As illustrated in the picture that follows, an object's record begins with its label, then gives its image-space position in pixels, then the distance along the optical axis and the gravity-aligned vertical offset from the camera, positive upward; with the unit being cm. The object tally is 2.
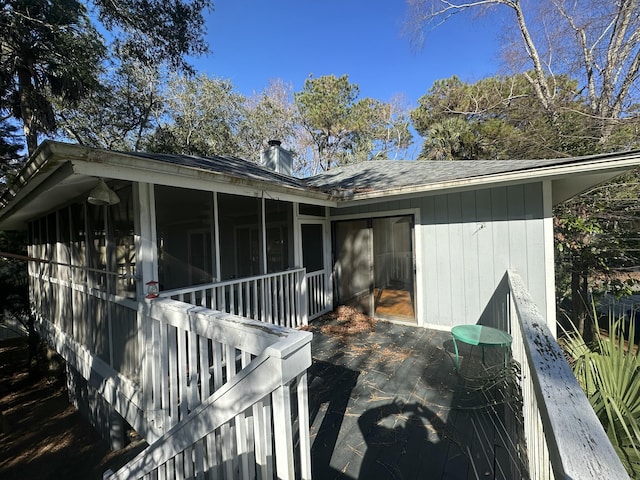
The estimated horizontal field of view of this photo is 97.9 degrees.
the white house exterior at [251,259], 181 -34
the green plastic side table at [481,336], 285 -114
